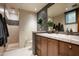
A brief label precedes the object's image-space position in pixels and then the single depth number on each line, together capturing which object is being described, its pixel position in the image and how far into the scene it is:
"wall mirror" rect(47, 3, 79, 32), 1.55
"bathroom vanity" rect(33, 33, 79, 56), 1.23
